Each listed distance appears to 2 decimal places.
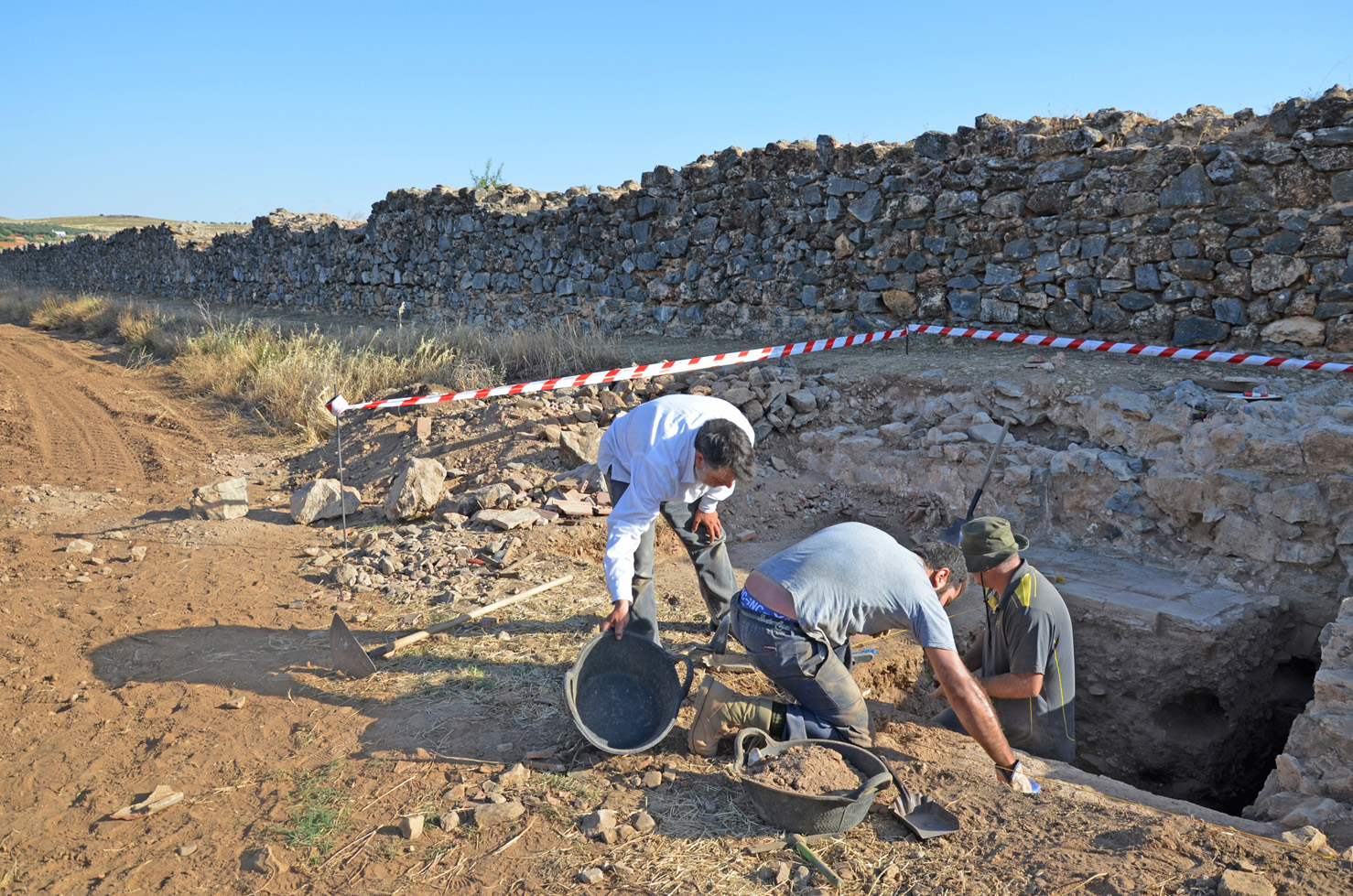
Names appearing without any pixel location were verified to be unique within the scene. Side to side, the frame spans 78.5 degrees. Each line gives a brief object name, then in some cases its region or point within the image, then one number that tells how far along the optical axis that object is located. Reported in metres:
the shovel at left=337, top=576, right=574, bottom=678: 4.46
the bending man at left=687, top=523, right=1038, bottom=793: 3.41
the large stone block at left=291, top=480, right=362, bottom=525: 6.98
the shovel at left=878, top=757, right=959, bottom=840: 3.15
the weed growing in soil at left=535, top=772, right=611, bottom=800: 3.47
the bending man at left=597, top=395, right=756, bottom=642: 3.70
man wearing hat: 4.01
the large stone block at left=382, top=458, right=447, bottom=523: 6.89
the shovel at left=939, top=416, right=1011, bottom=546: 4.85
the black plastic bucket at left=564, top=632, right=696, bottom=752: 3.83
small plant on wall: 17.81
